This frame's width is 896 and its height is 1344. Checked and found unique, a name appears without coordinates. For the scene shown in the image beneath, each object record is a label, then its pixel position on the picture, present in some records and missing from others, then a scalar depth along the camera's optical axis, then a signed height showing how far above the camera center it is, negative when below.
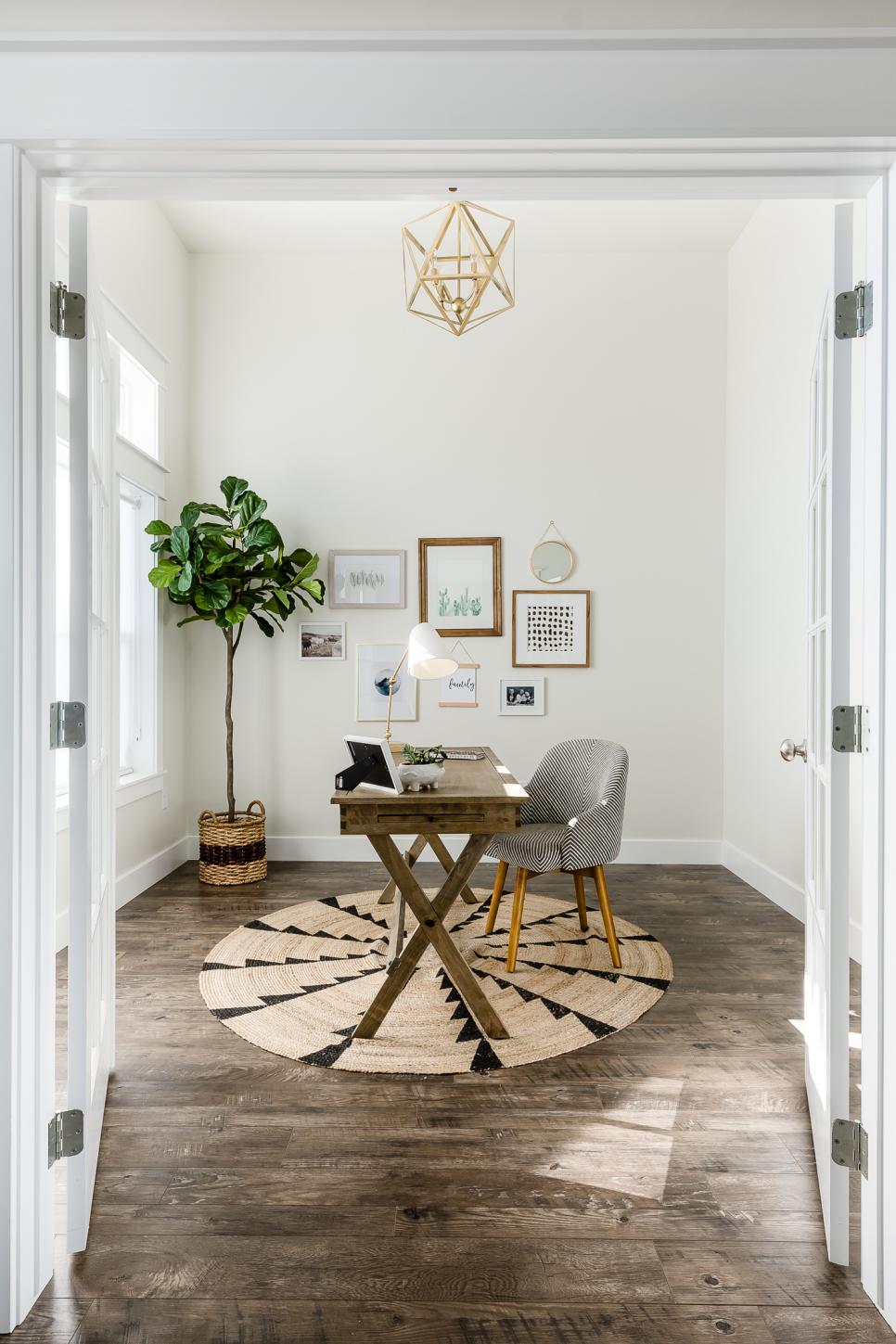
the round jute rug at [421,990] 2.55 -1.16
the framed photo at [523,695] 5.00 -0.18
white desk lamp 3.20 +0.02
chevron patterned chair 3.12 -0.65
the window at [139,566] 4.41 +0.54
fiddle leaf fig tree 4.39 +0.52
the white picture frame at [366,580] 5.01 +0.50
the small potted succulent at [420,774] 2.73 -0.36
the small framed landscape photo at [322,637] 5.03 +0.16
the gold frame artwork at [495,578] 4.98 +0.51
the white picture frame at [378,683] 5.02 -0.11
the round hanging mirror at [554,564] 4.98 +0.60
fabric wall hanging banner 5.02 -0.15
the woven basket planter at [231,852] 4.50 -1.02
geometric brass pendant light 3.05 +2.15
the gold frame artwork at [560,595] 4.98 +0.41
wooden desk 2.54 -0.51
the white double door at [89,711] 1.68 -0.11
